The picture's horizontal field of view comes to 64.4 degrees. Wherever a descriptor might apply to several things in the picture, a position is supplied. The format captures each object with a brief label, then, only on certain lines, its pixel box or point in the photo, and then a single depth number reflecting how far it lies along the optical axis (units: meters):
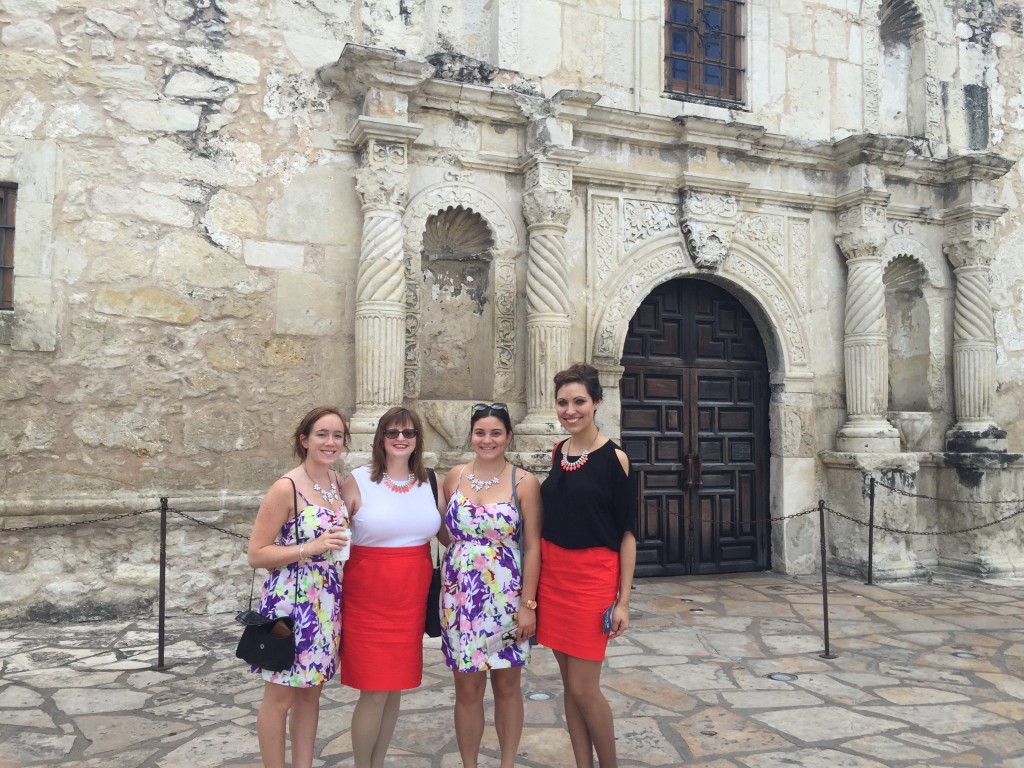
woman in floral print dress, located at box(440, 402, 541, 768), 2.92
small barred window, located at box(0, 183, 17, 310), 5.60
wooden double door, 7.49
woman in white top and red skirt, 2.86
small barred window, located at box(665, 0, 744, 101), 7.69
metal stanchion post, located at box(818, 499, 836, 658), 4.94
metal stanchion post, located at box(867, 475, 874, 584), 7.10
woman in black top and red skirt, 2.93
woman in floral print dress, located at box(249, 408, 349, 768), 2.78
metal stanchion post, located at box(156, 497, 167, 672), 4.58
